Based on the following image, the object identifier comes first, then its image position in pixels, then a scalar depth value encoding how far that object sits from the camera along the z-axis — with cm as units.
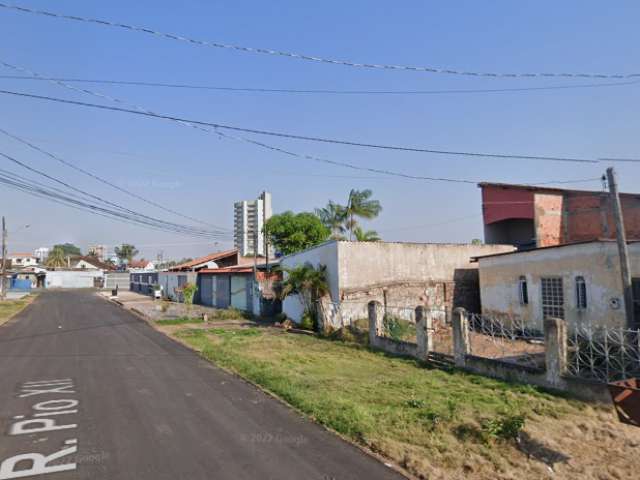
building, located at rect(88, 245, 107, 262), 14788
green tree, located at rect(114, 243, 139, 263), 12054
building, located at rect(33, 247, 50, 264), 14262
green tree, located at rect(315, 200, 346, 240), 3772
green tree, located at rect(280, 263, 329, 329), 2093
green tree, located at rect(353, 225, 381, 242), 2834
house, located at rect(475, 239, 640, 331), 1530
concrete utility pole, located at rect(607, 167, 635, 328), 1182
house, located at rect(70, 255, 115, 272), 11140
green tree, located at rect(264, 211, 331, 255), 4450
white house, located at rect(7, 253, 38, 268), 13150
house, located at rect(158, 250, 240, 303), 4100
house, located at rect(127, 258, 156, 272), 12286
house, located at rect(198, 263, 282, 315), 2791
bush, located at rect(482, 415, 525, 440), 730
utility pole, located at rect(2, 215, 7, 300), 4666
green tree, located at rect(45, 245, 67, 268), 10494
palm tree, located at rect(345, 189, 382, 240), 3653
